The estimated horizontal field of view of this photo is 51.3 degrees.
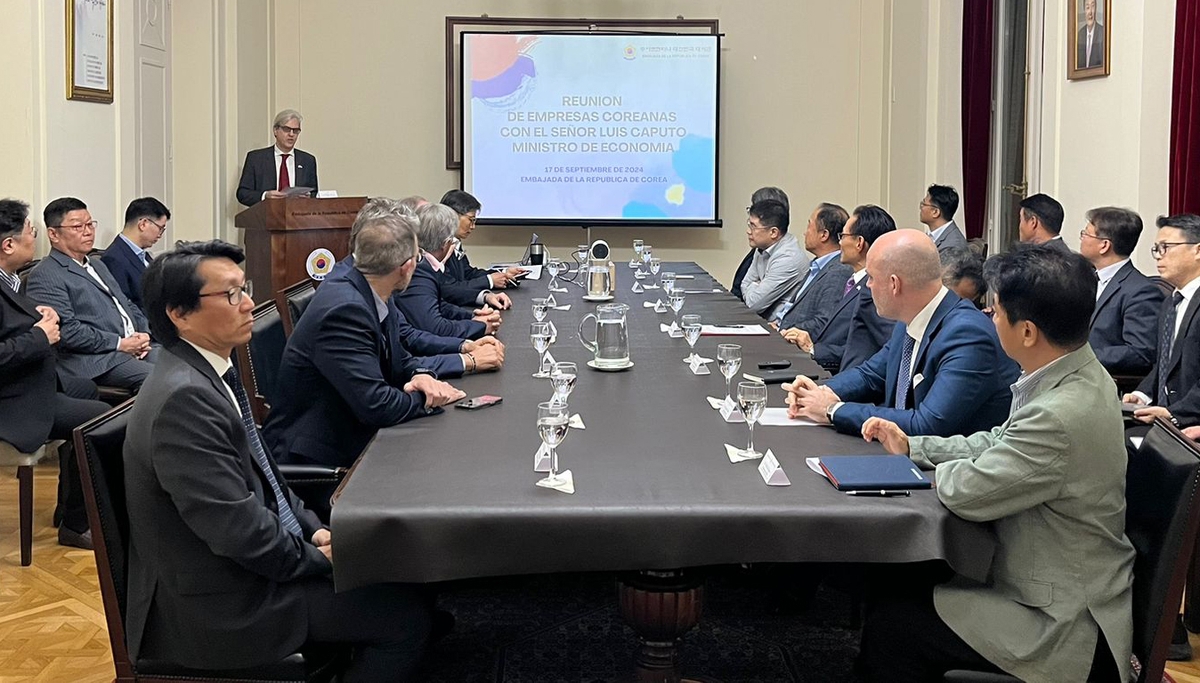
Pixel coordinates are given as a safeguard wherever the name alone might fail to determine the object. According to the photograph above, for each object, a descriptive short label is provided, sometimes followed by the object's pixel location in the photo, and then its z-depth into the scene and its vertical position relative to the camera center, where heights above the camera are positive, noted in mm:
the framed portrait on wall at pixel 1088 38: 6160 +925
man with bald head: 3090 -368
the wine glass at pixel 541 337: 3982 -384
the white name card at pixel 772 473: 2568 -530
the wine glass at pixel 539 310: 4902 -365
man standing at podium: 9133 +356
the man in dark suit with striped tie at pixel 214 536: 2365 -616
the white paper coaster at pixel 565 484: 2510 -541
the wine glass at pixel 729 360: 3424 -387
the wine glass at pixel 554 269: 7122 -340
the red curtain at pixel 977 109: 8406 +752
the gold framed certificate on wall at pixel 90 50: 6418 +873
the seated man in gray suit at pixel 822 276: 5781 -270
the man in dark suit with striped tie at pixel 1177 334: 4078 -386
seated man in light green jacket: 2369 -558
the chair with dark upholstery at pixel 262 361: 4098 -486
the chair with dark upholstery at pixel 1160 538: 2316 -604
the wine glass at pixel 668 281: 5891 -313
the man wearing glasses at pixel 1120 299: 4742 -302
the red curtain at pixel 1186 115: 5359 +460
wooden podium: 8203 -129
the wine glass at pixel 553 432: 2563 -442
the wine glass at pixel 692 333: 4207 -386
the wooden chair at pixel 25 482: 4344 -945
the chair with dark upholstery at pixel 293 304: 4594 -329
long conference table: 2375 -570
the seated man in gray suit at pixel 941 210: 7551 +56
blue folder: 2510 -522
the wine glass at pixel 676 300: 5434 -364
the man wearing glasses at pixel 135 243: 6043 -141
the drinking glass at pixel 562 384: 3217 -431
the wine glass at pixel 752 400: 2779 -403
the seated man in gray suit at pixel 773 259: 6734 -223
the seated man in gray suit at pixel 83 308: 5105 -390
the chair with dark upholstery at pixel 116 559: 2438 -679
